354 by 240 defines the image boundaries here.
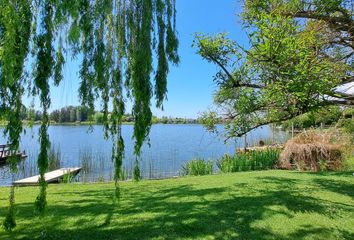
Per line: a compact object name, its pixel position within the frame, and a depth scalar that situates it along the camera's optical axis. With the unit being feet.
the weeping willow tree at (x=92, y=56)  11.75
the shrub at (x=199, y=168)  42.24
